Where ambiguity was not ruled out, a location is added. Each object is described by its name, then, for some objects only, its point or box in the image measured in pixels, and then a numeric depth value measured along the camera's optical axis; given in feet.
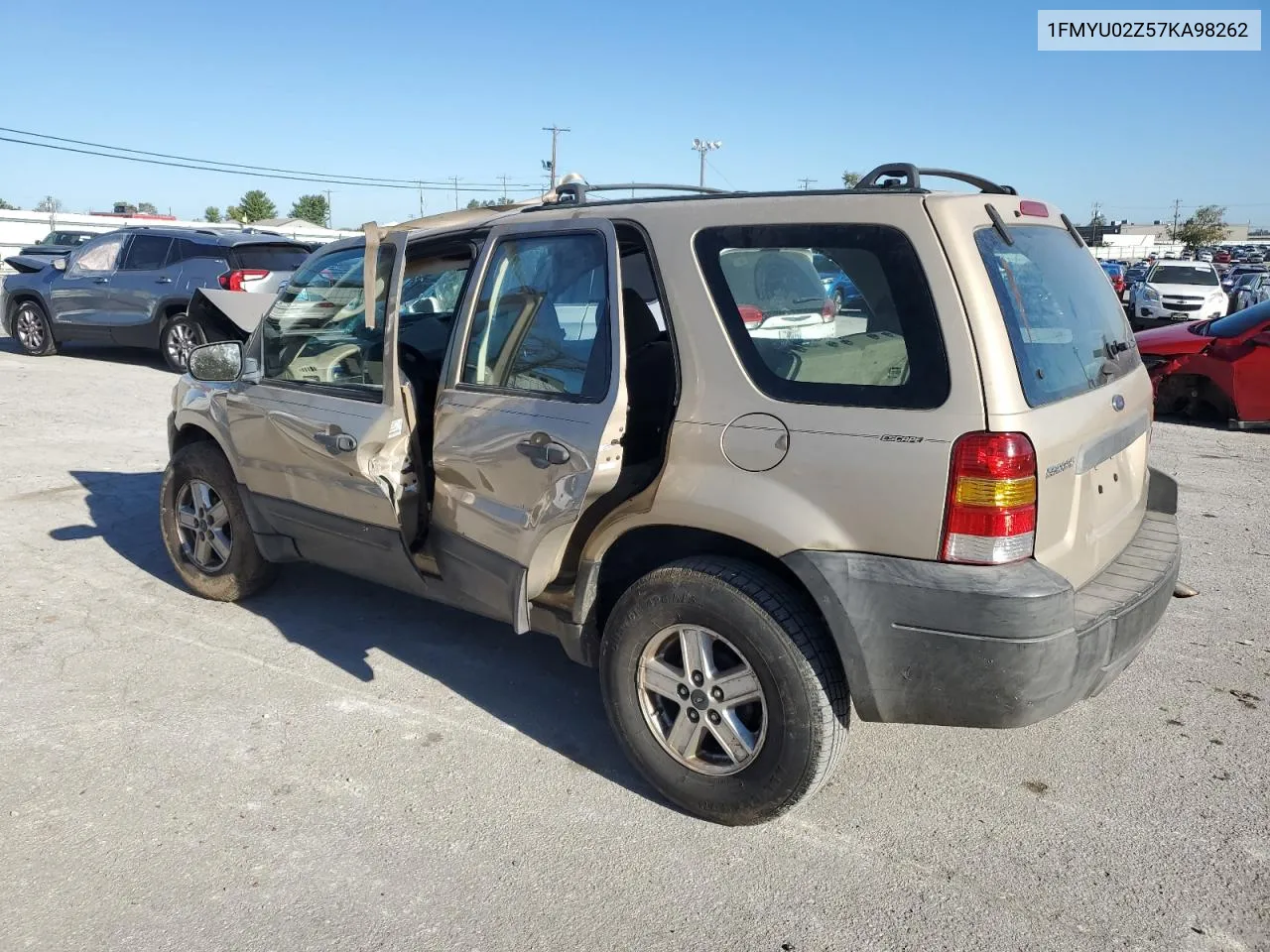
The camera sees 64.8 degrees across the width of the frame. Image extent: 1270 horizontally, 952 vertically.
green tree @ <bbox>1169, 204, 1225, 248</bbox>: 282.36
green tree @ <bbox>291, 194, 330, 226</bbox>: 363.29
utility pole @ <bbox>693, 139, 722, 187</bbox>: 212.84
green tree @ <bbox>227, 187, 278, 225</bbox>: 333.21
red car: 31.22
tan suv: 8.71
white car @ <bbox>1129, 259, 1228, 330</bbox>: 72.79
